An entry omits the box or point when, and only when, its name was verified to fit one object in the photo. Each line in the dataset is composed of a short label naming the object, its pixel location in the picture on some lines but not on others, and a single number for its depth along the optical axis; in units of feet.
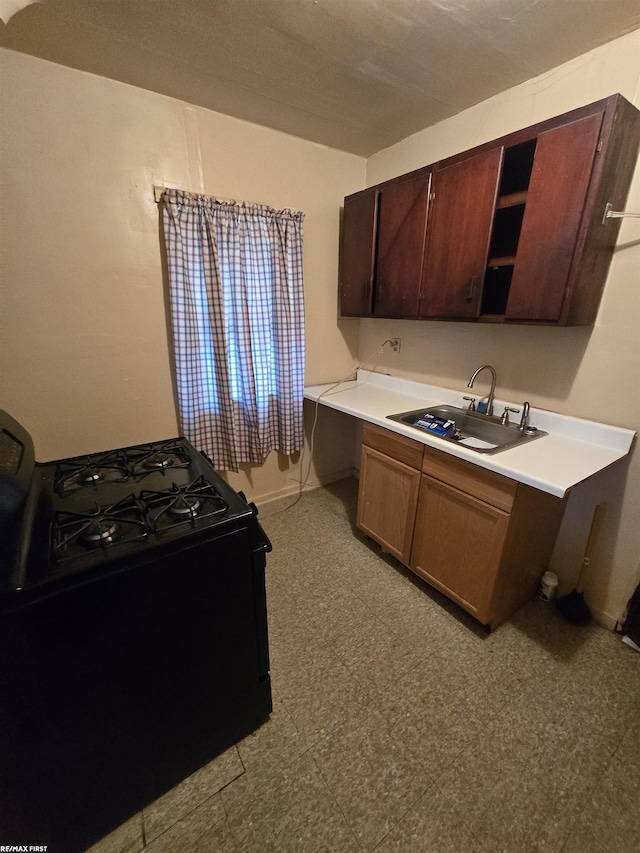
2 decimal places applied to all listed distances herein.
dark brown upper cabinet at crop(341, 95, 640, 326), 4.16
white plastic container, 5.82
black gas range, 2.52
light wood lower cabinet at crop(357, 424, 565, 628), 4.72
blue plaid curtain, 6.19
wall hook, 4.35
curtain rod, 5.82
